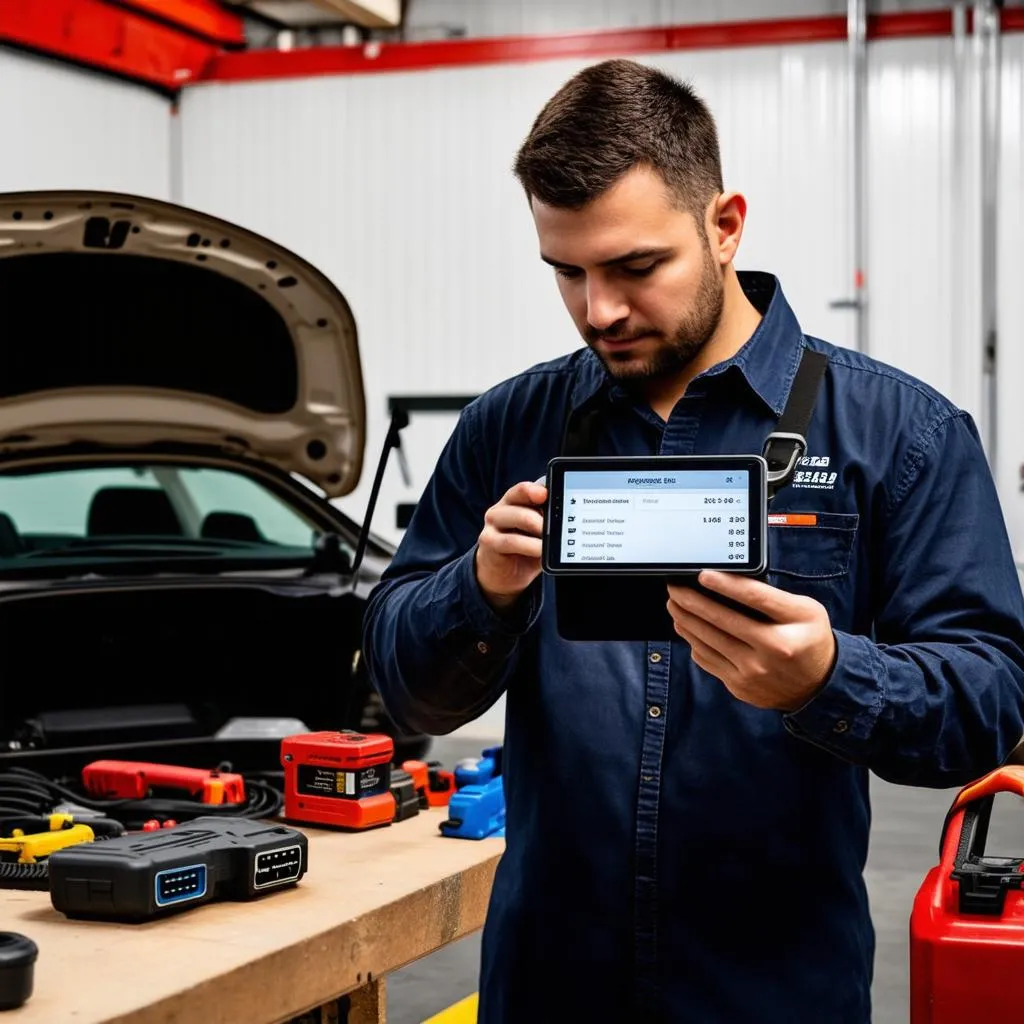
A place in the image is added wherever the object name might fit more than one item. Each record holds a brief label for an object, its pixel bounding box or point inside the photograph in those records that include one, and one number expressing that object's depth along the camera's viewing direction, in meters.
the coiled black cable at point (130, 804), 2.18
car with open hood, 3.32
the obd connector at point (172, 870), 1.59
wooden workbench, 1.38
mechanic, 1.33
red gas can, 1.65
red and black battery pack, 2.09
